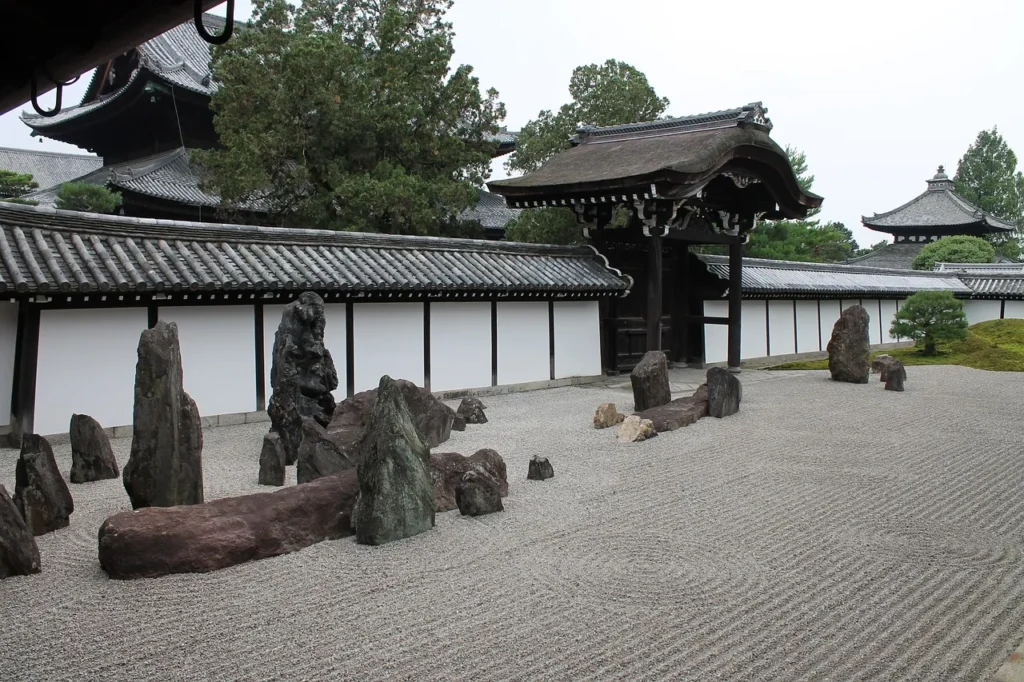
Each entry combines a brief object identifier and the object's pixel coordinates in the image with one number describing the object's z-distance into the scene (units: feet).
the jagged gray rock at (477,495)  22.09
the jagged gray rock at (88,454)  26.50
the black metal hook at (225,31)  9.11
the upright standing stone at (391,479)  19.56
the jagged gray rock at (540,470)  26.61
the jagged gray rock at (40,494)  20.30
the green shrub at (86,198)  64.18
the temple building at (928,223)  140.26
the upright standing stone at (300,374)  29.37
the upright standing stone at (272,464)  25.64
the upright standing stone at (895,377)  49.60
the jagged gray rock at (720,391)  39.37
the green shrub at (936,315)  67.92
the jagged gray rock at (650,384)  40.11
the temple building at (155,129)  67.97
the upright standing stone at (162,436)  21.27
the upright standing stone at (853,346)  52.65
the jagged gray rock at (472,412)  38.37
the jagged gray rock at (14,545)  16.88
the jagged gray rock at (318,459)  25.29
